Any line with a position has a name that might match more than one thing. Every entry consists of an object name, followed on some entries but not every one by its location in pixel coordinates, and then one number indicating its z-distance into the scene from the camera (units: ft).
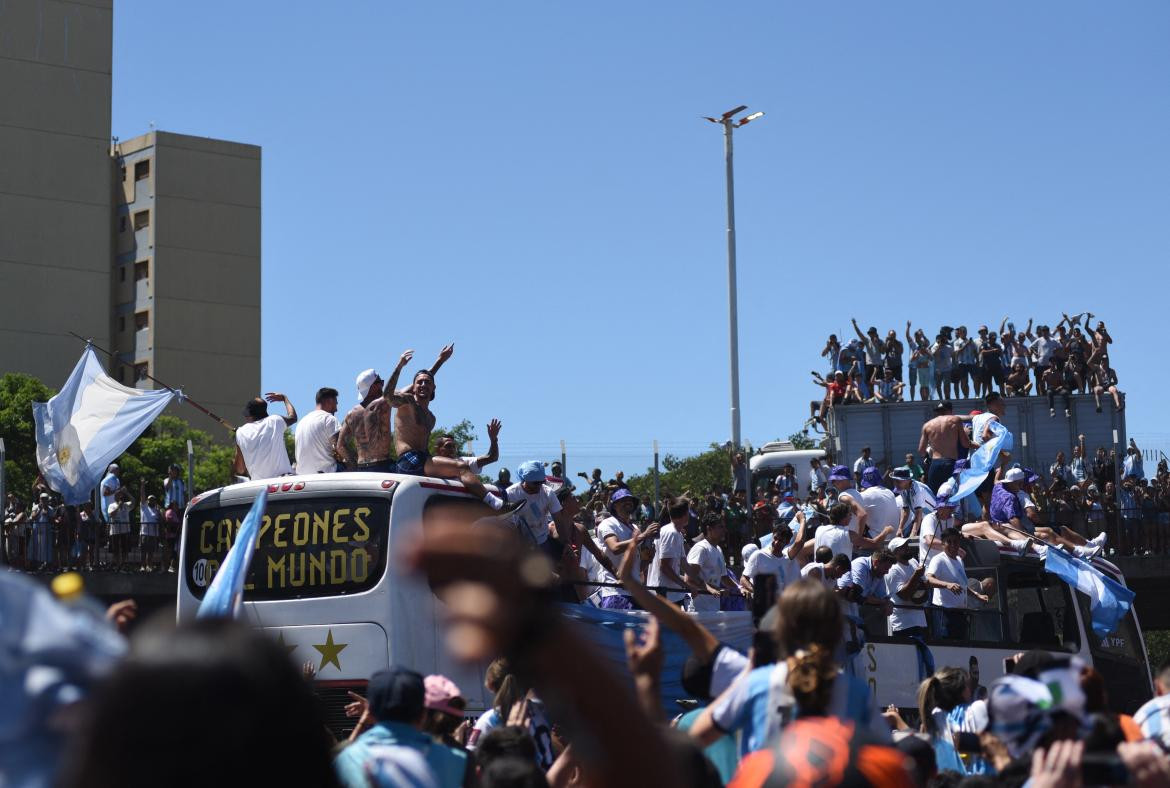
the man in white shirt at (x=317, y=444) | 43.88
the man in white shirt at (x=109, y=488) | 81.10
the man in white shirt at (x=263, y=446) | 44.86
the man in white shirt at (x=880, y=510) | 50.85
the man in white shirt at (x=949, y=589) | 45.42
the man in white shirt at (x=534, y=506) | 42.68
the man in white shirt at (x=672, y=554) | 46.03
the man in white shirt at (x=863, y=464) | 80.24
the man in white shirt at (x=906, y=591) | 44.34
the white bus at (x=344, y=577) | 38.01
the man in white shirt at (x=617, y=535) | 43.70
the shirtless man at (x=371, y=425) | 42.34
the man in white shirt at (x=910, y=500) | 53.31
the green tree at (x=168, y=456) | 197.57
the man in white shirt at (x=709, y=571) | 45.29
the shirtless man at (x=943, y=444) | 58.44
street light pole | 125.80
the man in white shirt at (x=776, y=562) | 44.34
